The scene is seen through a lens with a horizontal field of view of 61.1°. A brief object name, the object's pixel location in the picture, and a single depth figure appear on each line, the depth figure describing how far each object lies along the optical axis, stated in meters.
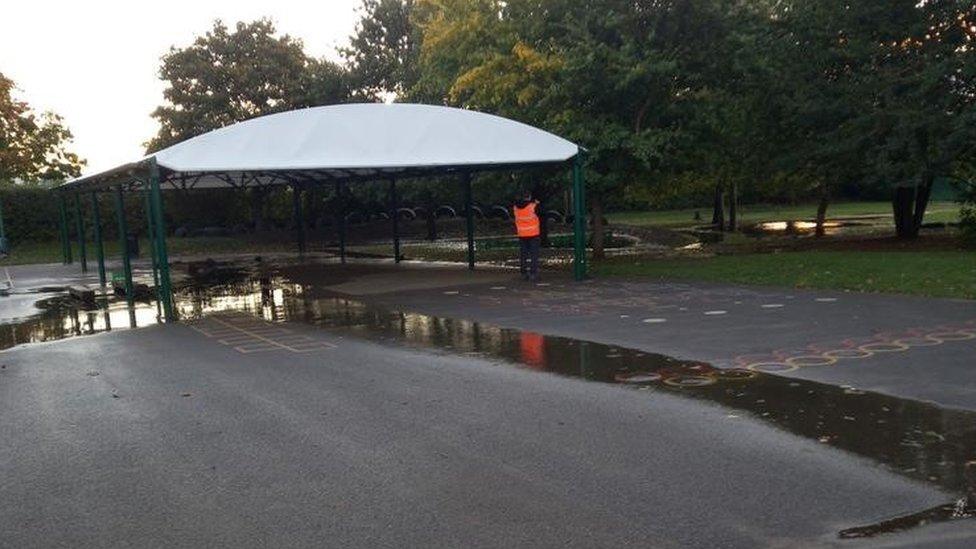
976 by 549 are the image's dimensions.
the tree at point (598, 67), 18.59
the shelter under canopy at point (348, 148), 14.21
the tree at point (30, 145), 37.84
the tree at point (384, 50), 37.47
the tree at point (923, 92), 18.64
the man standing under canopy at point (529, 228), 16.89
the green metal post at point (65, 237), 27.59
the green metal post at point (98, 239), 20.38
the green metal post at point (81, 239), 24.11
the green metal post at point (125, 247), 16.52
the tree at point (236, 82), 38.16
